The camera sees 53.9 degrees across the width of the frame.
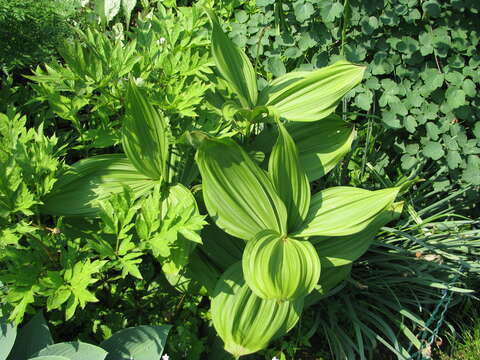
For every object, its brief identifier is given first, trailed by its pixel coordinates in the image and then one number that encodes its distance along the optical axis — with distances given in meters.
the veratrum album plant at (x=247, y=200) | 1.57
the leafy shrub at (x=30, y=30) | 1.88
